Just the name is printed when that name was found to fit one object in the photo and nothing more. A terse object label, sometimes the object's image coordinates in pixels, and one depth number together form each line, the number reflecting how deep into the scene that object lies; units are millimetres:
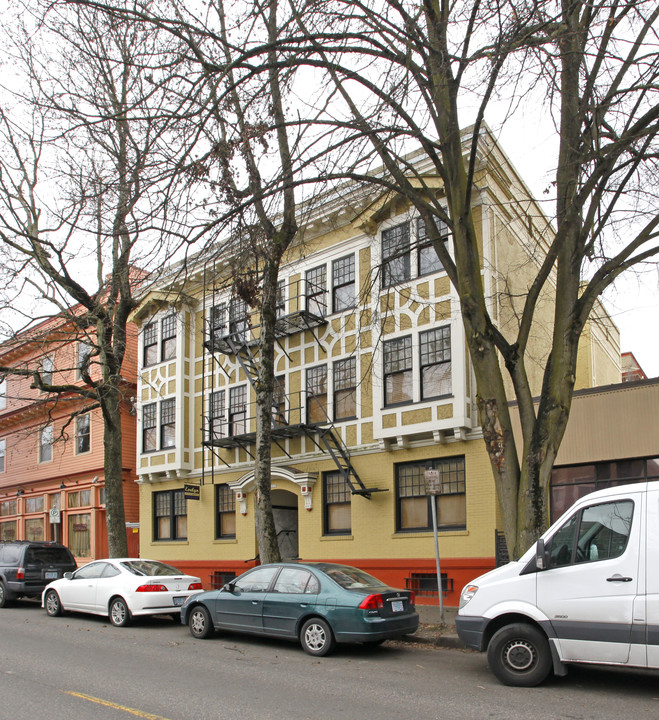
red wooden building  29359
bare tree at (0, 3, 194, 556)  20078
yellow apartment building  17469
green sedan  10695
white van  7797
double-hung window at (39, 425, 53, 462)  33031
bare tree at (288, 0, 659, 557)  10812
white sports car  14648
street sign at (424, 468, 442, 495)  13492
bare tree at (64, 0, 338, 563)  10531
